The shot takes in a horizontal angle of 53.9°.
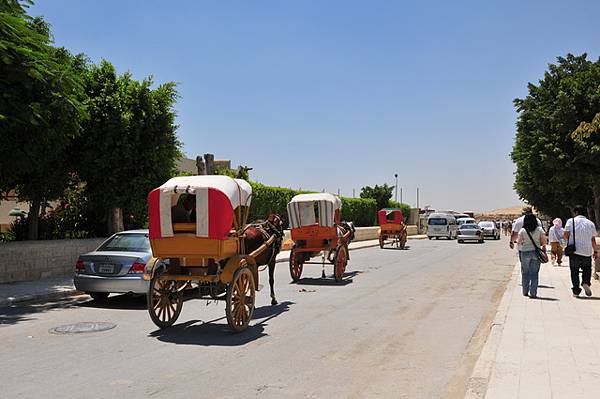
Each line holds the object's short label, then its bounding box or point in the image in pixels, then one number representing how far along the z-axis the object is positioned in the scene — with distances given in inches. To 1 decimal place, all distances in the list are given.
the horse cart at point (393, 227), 1355.8
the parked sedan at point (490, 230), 2050.9
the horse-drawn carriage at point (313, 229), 653.3
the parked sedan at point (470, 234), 1720.0
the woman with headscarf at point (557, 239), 812.6
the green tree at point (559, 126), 1262.3
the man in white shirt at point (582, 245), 463.5
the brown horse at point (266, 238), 435.2
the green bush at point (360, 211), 1891.0
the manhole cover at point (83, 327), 362.3
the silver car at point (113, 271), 451.8
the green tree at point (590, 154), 1167.3
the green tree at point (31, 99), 465.4
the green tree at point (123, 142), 695.7
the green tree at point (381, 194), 2409.0
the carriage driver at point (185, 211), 362.6
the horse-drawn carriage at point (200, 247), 347.6
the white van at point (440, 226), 1980.8
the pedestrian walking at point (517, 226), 509.4
